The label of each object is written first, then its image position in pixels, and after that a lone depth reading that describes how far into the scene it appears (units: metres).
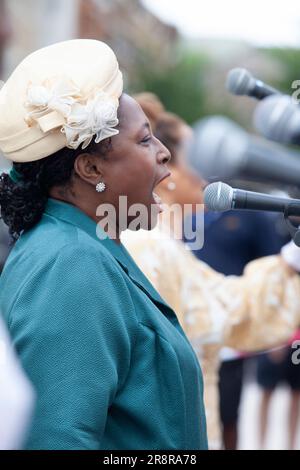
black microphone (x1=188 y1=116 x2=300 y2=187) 2.72
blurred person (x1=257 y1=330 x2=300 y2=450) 11.31
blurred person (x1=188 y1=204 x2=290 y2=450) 9.04
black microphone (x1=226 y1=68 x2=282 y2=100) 4.09
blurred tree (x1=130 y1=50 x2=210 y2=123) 30.63
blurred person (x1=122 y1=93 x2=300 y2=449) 5.81
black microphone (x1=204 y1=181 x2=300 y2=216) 3.49
